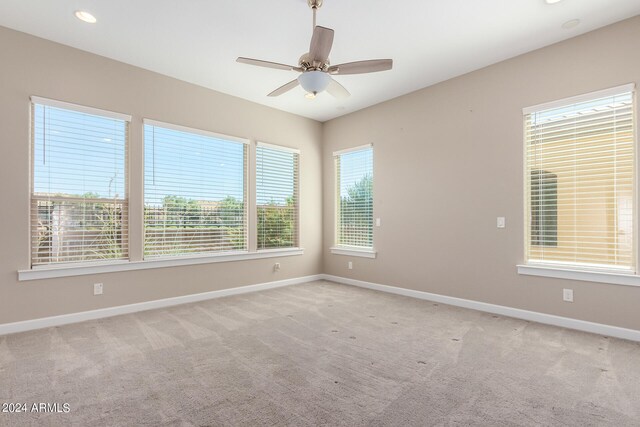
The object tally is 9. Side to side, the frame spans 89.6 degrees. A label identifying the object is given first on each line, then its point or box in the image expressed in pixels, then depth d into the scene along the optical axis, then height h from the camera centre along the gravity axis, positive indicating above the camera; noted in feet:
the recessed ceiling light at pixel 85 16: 9.67 +6.10
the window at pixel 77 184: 11.17 +1.15
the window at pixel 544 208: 11.55 +0.27
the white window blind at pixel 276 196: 17.30 +1.10
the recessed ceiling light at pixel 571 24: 10.00 +6.03
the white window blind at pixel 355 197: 17.83 +1.05
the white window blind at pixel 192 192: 13.67 +1.09
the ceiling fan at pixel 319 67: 8.43 +4.11
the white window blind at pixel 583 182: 10.19 +1.14
